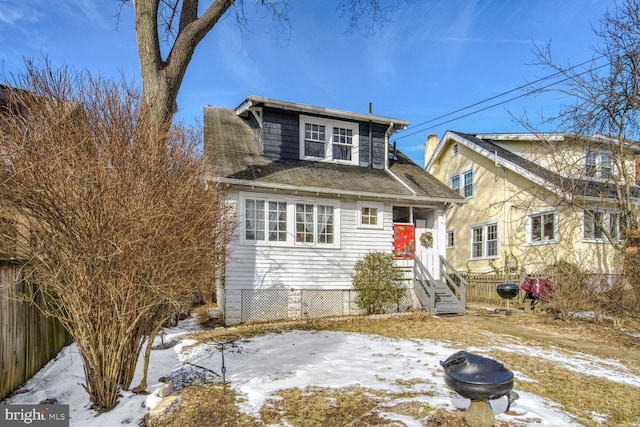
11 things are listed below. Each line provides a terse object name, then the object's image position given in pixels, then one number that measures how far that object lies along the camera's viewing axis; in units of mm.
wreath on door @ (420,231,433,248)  11781
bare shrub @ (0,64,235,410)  3451
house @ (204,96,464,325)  9750
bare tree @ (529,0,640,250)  9883
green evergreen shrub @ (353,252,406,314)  10445
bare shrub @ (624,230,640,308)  8094
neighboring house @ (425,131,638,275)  12836
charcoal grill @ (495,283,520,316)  10633
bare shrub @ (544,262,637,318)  8531
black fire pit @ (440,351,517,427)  2766
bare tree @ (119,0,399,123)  6094
